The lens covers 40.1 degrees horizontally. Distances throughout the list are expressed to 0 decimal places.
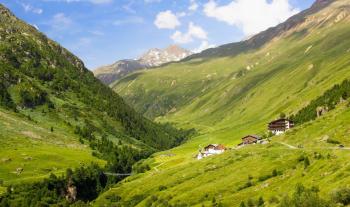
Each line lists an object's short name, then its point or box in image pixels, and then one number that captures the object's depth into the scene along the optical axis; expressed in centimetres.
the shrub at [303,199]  9218
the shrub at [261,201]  12494
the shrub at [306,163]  14182
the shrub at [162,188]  19262
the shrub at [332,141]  16418
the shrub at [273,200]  12130
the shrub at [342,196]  9187
